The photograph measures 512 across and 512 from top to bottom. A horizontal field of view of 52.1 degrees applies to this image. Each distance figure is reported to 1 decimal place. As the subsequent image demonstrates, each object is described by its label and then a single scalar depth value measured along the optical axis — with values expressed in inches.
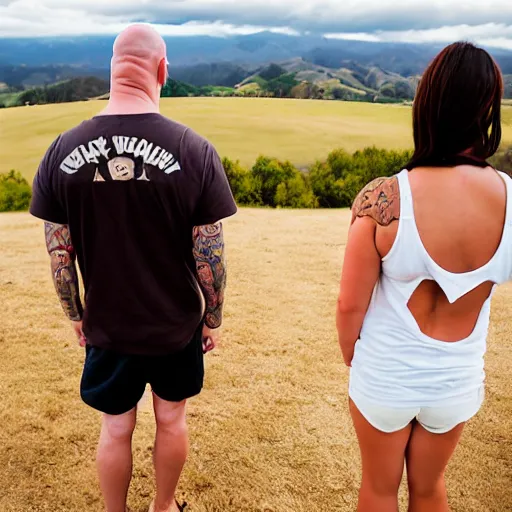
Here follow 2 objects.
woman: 55.9
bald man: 66.4
